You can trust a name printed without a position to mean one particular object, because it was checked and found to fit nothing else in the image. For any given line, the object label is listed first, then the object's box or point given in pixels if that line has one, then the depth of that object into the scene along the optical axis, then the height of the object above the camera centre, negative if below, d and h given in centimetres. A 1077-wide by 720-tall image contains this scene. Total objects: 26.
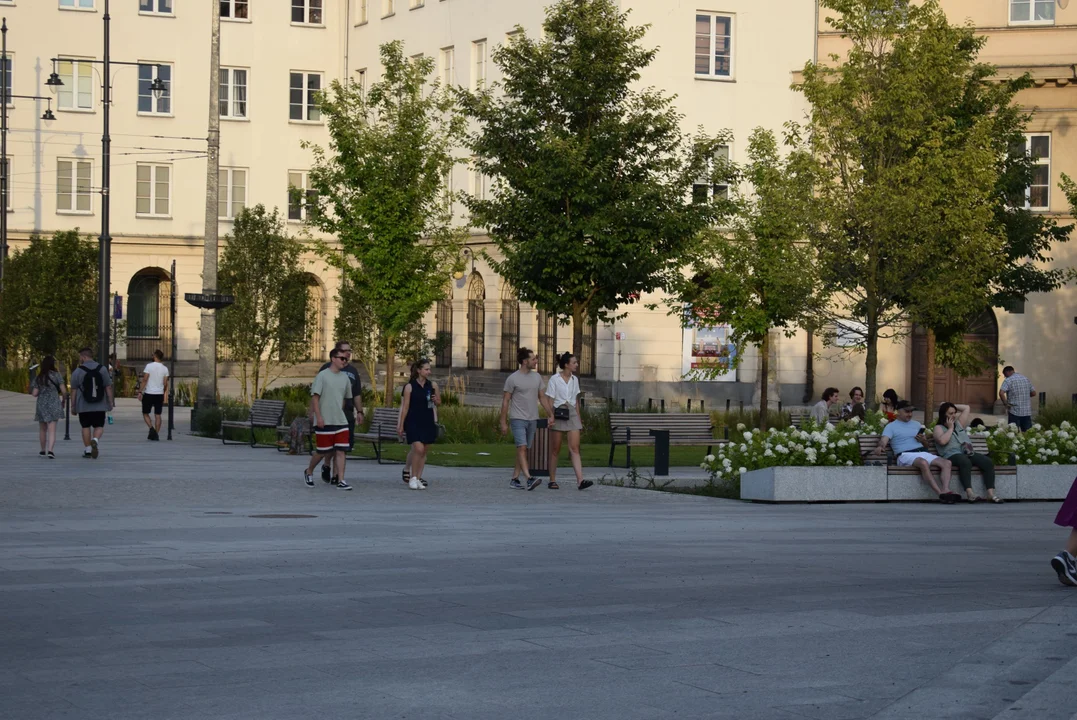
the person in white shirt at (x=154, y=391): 3256 -35
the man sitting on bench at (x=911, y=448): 2065 -79
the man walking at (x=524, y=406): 2120 -35
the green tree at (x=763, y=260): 3350 +260
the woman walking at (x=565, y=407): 2133 -37
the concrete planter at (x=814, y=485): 2014 -121
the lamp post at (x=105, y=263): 3788 +250
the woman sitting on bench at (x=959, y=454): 2080 -84
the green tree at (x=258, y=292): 4594 +224
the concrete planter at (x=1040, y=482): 2148 -120
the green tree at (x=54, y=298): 5138 +221
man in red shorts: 2091 -49
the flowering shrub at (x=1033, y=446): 2191 -77
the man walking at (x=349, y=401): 2148 -32
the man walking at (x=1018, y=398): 3278 -24
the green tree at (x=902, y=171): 3198 +401
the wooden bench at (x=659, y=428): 2592 -74
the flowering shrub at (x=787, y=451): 2045 -83
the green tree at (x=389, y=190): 4006 +438
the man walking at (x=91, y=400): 2622 -43
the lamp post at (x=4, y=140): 5931 +793
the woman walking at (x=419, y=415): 2100 -47
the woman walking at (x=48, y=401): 2600 -46
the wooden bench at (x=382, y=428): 2672 -82
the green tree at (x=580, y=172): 3172 +388
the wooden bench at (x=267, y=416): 2991 -73
